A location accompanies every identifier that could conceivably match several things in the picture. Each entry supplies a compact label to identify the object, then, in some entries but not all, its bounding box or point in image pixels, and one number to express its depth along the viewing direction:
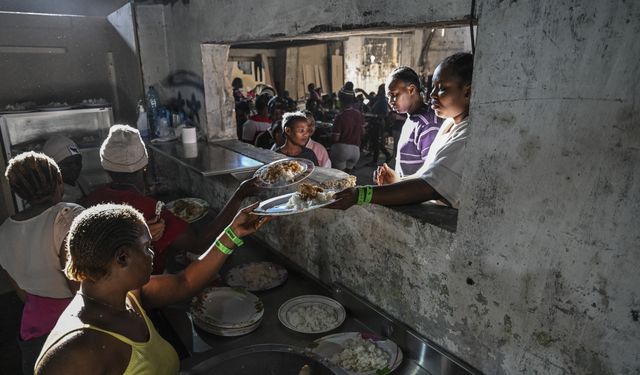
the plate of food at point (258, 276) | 2.79
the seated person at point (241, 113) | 7.89
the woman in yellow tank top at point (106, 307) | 1.34
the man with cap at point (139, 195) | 2.46
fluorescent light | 4.61
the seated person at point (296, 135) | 3.98
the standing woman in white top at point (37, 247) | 2.23
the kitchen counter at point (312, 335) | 2.00
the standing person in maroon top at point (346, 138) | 7.24
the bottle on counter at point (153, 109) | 5.19
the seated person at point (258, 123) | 6.14
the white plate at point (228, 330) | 2.29
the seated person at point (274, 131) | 4.79
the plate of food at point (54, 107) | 4.67
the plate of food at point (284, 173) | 2.51
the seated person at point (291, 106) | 8.39
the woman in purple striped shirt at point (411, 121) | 3.39
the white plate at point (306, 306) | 2.32
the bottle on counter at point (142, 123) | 5.13
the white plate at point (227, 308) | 2.34
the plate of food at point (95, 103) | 4.93
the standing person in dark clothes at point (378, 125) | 10.36
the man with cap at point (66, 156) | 3.92
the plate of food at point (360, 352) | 2.01
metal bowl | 1.57
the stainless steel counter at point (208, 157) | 3.50
